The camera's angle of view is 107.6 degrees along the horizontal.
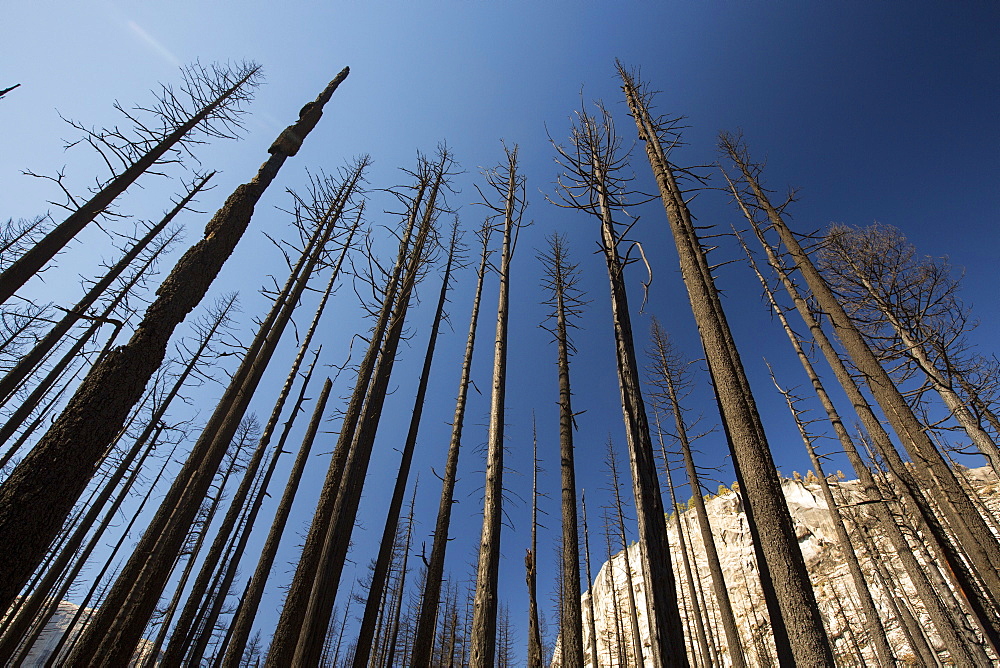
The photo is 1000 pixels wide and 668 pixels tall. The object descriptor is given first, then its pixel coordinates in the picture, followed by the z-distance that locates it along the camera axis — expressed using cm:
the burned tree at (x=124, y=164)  678
